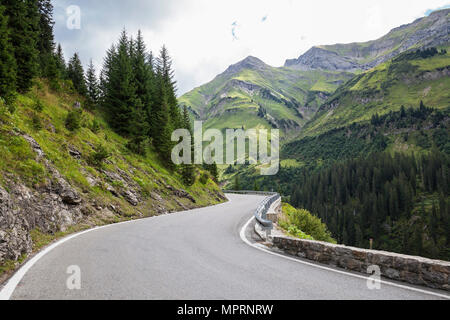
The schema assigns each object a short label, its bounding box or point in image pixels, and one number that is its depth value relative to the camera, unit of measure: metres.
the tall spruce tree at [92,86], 29.77
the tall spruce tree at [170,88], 37.41
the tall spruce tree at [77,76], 27.75
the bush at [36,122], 14.12
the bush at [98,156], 16.91
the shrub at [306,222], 25.72
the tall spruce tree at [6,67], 13.03
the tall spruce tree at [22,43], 16.36
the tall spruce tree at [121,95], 27.53
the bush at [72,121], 18.02
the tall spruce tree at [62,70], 25.54
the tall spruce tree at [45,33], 27.34
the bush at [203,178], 36.19
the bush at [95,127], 21.77
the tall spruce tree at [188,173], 28.95
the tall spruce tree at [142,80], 31.64
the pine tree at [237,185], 76.94
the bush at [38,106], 15.74
